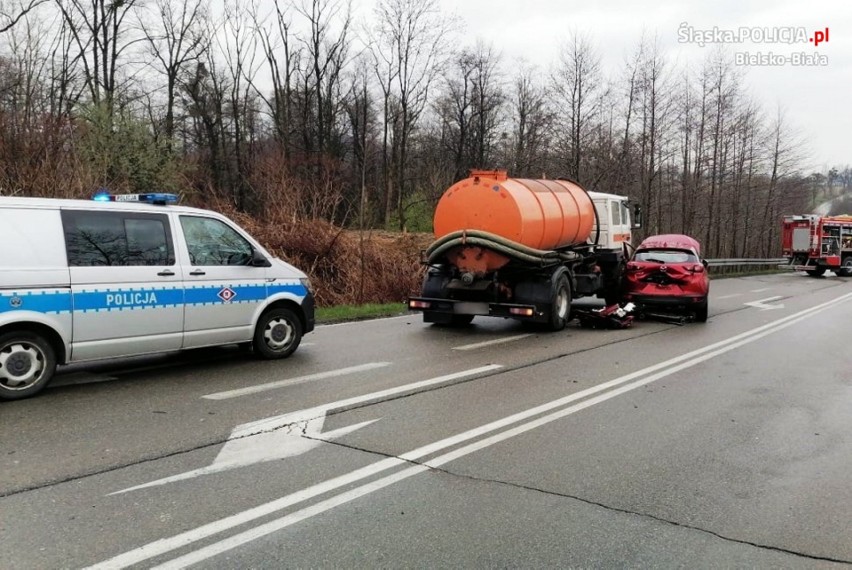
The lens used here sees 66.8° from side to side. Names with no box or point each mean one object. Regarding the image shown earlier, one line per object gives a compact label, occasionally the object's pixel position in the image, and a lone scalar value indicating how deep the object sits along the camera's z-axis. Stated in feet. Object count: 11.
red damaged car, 44.36
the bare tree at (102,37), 115.96
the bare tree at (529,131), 113.79
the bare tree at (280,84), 141.18
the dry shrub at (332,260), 54.44
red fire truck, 116.26
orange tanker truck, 37.19
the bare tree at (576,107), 103.60
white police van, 20.44
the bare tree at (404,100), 143.23
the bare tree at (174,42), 131.64
